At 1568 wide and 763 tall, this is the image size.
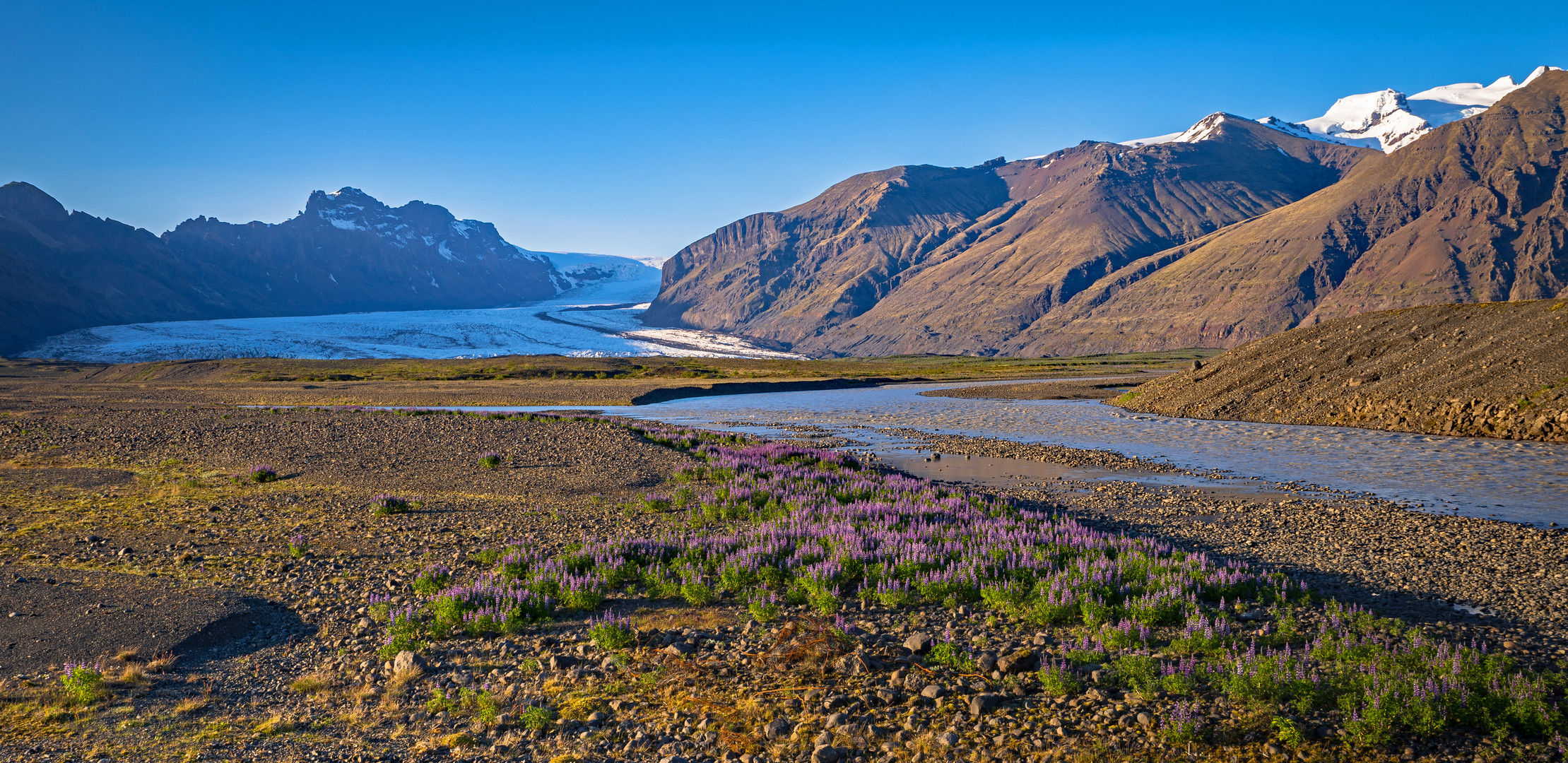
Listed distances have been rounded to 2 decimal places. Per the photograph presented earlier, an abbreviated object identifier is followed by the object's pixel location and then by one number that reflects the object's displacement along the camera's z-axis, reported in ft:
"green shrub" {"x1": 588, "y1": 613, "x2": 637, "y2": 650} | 32.63
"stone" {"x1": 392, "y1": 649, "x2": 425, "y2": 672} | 29.96
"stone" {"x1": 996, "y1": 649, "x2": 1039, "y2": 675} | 28.96
